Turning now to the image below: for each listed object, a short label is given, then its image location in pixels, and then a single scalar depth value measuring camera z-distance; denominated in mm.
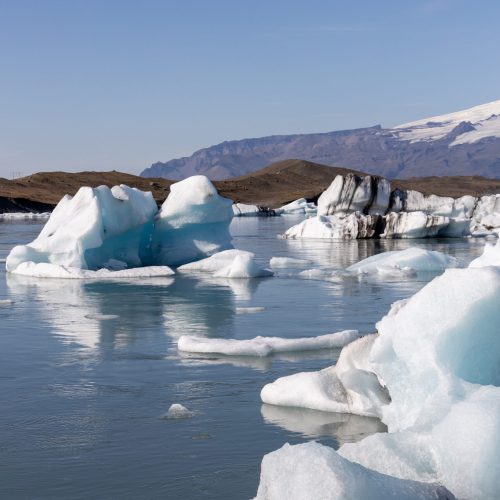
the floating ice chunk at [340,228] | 31875
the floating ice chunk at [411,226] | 31594
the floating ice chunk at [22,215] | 61700
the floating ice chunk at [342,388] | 6914
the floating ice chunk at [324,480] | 4312
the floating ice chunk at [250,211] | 65562
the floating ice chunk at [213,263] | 19386
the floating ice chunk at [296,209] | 67875
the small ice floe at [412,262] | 18998
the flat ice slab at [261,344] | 9508
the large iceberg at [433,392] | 4883
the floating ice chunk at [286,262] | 20992
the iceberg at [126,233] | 18344
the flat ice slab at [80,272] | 17878
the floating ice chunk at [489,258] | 7148
